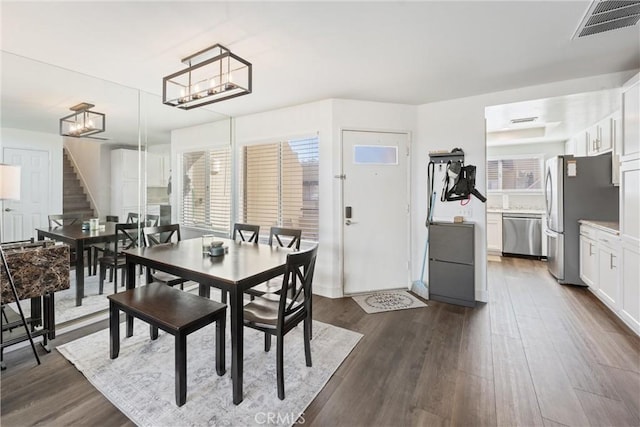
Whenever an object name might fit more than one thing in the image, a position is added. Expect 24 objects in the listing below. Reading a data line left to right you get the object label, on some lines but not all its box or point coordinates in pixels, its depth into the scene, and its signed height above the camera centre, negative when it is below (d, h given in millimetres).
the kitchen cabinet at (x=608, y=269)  2943 -696
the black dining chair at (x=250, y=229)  3342 -260
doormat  3250 -1165
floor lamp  2123 +159
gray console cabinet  3295 -678
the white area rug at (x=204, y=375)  1677 -1228
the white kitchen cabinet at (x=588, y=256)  3490 -646
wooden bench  1730 -720
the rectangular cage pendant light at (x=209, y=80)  2195 +1110
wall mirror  2596 +680
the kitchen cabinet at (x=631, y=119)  2537 +842
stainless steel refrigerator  3836 +99
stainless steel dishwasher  5492 -530
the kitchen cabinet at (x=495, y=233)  5840 -534
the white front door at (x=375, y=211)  3676 -42
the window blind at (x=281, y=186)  3855 +329
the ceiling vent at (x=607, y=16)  1802 +1331
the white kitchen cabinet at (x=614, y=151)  3635 +752
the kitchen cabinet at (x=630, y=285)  2564 -756
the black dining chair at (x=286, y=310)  1802 -755
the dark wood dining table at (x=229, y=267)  1758 -445
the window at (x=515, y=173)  5980 +768
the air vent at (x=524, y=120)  4262 +1394
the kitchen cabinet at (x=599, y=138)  3857 +1050
